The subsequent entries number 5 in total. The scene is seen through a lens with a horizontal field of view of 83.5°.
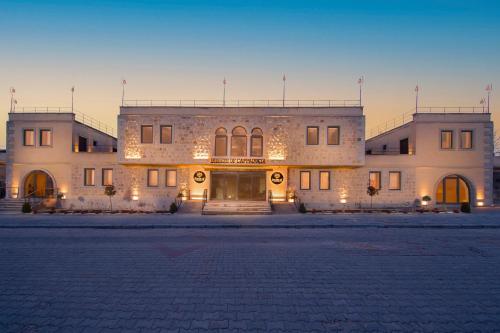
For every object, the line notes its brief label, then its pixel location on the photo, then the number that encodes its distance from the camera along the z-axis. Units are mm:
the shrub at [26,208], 21469
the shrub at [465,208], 21670
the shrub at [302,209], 21717
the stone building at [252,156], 23906
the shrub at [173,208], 21609
